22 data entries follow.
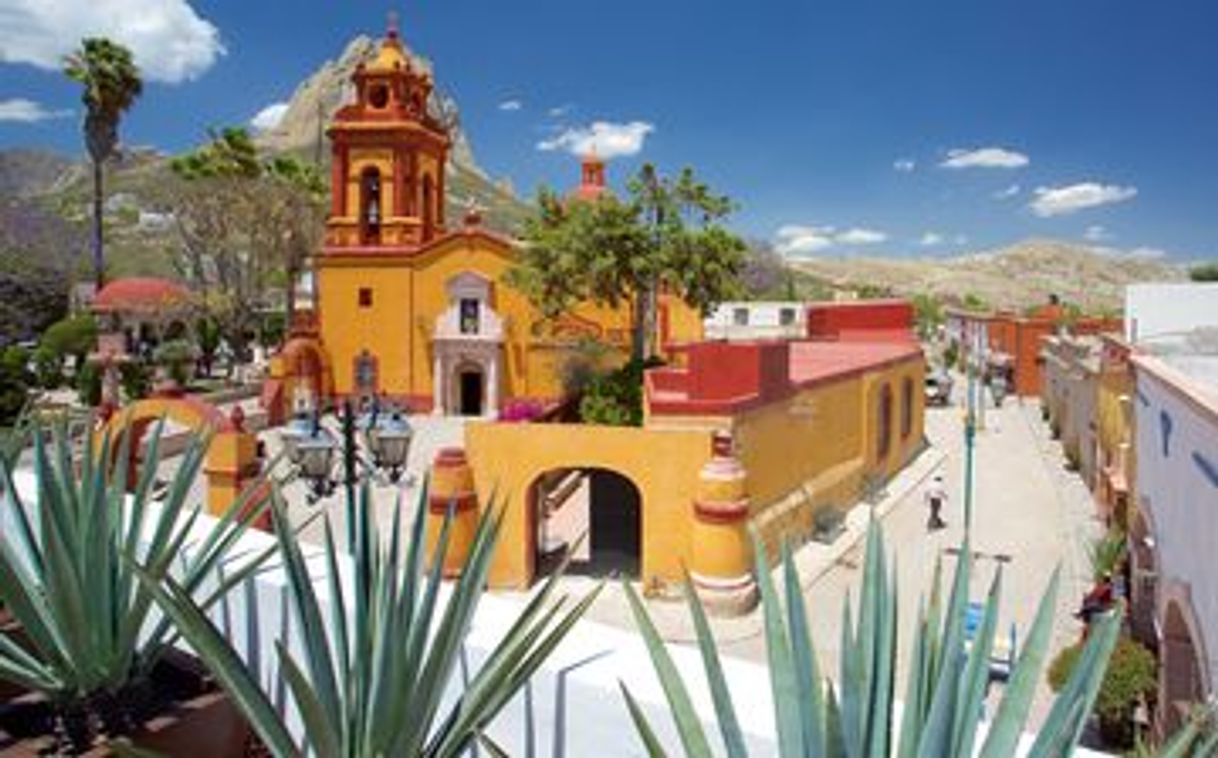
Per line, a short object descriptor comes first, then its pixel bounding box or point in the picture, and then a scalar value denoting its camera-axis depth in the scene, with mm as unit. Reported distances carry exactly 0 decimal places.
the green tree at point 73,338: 42156
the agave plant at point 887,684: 2600
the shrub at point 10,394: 22828
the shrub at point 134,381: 29734
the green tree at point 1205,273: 31902
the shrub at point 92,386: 29156
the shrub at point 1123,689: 9078
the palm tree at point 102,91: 36750
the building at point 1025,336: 38031
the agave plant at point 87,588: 4094
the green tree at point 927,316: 66125
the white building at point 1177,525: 6855
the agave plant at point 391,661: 3324
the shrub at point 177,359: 35019
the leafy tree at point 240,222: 33156
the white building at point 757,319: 37188
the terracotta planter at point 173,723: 4324
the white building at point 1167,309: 19219
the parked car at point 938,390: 38594
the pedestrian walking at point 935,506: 18141
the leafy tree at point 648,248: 19578
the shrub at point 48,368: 36656
